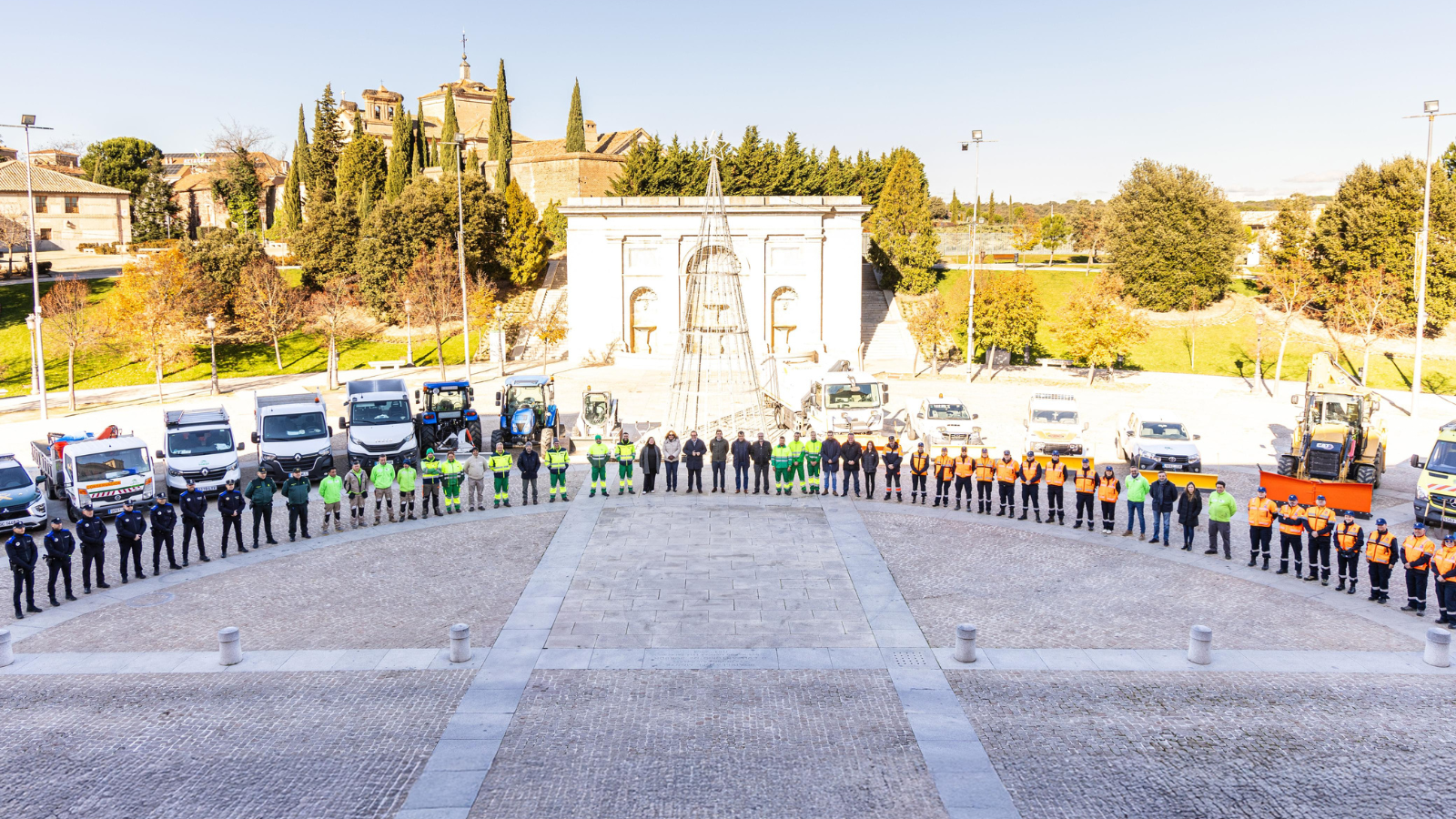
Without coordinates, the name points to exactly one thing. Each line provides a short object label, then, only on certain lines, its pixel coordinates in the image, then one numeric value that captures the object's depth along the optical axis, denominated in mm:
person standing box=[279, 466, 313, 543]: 17844
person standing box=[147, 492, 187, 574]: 15789
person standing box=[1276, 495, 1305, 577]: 15578
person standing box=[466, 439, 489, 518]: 20094
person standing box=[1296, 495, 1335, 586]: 15188
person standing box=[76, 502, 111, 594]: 14758
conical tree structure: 25188
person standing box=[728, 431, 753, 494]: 21391
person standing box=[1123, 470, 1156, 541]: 17703
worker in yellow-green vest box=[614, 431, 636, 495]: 21203
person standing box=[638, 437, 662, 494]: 21266
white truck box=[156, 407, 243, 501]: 20812
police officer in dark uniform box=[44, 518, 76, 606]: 14172
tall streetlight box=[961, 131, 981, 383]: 39156
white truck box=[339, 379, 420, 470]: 23172
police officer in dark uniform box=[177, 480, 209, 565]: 16578
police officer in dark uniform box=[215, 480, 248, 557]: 16969
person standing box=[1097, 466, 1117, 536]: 17984
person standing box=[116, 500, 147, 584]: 15336
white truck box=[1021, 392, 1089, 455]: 23641
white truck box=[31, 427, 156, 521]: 19281
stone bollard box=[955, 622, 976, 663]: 12078
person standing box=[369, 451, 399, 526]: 18938
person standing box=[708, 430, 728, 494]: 21359
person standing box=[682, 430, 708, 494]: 21391
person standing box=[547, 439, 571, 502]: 20641
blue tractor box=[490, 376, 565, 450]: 26375
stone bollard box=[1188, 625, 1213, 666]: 11992
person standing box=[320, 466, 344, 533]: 18547
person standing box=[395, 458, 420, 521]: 19359
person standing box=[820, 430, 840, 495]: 21359
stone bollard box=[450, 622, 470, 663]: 12102
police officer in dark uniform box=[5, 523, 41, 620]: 13531
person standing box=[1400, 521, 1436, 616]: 13602
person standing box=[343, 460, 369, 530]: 18891
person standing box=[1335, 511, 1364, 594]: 14547
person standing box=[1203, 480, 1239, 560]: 16562
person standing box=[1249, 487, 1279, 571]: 16000
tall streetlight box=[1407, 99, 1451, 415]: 27094
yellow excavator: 19344
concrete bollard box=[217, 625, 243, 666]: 12070
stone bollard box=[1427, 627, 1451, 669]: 11875
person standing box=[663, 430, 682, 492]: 21609
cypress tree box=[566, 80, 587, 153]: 78625
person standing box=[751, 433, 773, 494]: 21234
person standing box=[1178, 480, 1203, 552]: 17078
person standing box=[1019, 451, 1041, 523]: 19266
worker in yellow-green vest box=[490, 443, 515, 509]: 20125
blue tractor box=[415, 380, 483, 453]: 26281
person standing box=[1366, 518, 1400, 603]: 13945
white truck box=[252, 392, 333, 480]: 22234
